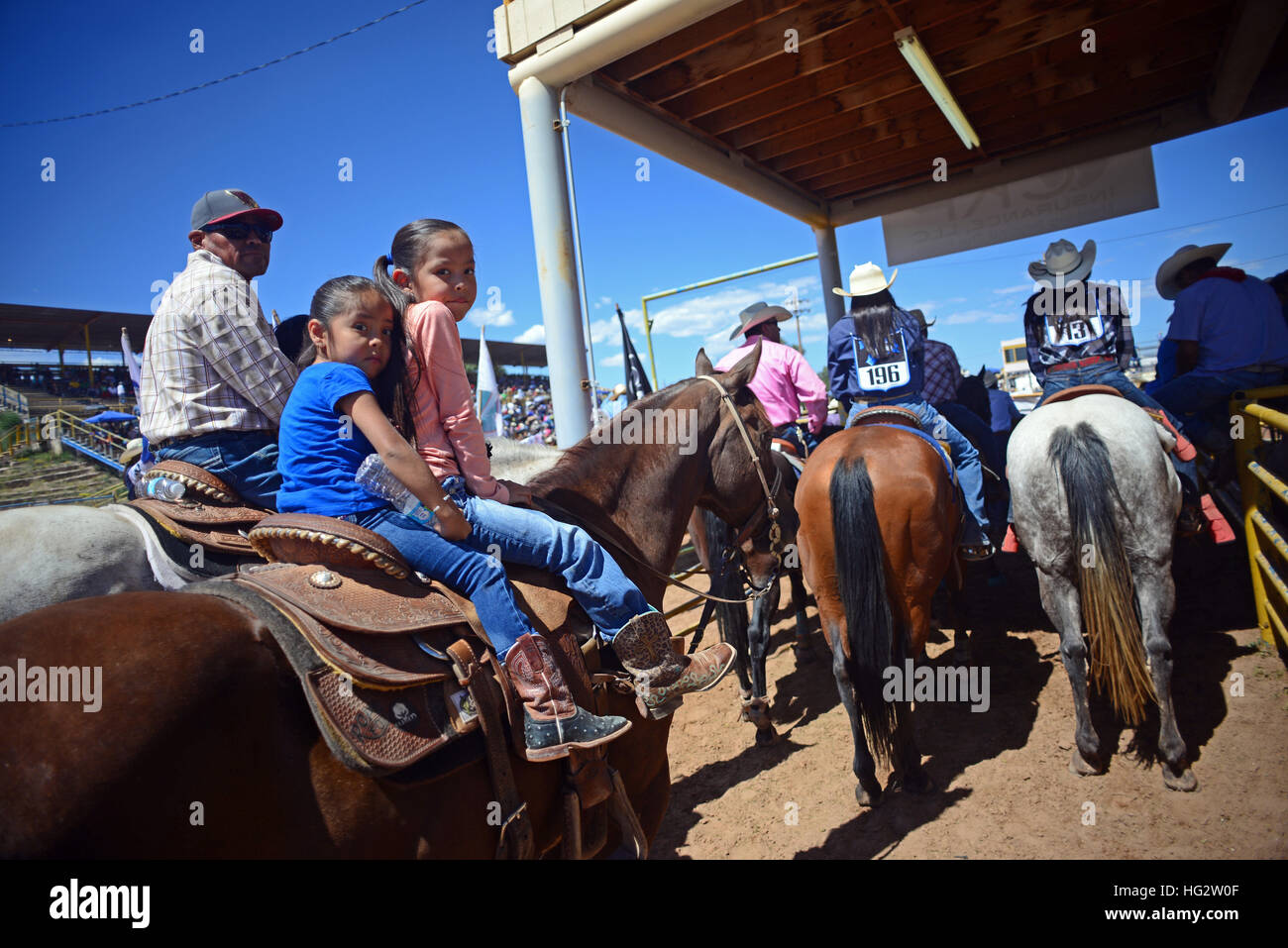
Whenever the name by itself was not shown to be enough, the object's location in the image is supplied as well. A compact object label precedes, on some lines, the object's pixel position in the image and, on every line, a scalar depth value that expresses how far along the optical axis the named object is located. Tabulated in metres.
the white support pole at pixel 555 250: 5.16
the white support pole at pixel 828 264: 9.49
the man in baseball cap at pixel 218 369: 2.87
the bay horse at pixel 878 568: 3.84
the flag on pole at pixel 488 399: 8.06
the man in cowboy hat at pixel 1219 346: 5.00
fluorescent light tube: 5.50
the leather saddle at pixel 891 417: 4.66
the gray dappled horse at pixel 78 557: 2.53
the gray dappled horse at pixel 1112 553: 3.82
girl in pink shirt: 2.21
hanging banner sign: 8.10
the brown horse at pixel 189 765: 1.31
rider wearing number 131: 4.84
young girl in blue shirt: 2.01
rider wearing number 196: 4.80
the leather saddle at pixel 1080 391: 4.44
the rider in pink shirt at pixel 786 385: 5.42
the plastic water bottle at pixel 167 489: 2.79
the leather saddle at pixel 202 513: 2.73
